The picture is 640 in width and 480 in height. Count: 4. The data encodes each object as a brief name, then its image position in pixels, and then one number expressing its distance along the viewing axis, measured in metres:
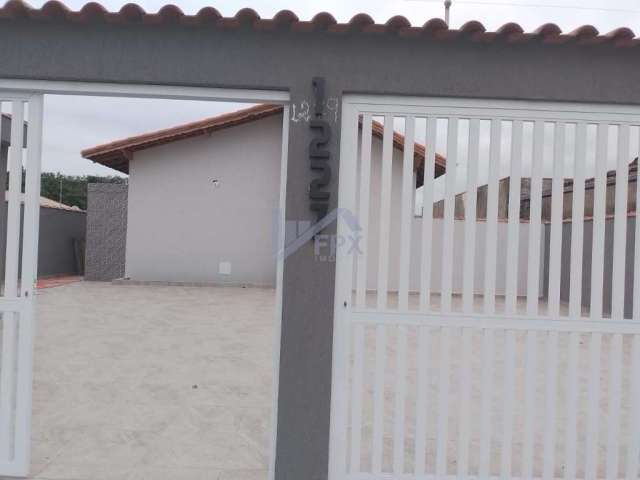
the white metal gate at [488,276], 3.56
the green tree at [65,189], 35.44
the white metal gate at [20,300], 3.62
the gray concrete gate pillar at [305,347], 3.56
